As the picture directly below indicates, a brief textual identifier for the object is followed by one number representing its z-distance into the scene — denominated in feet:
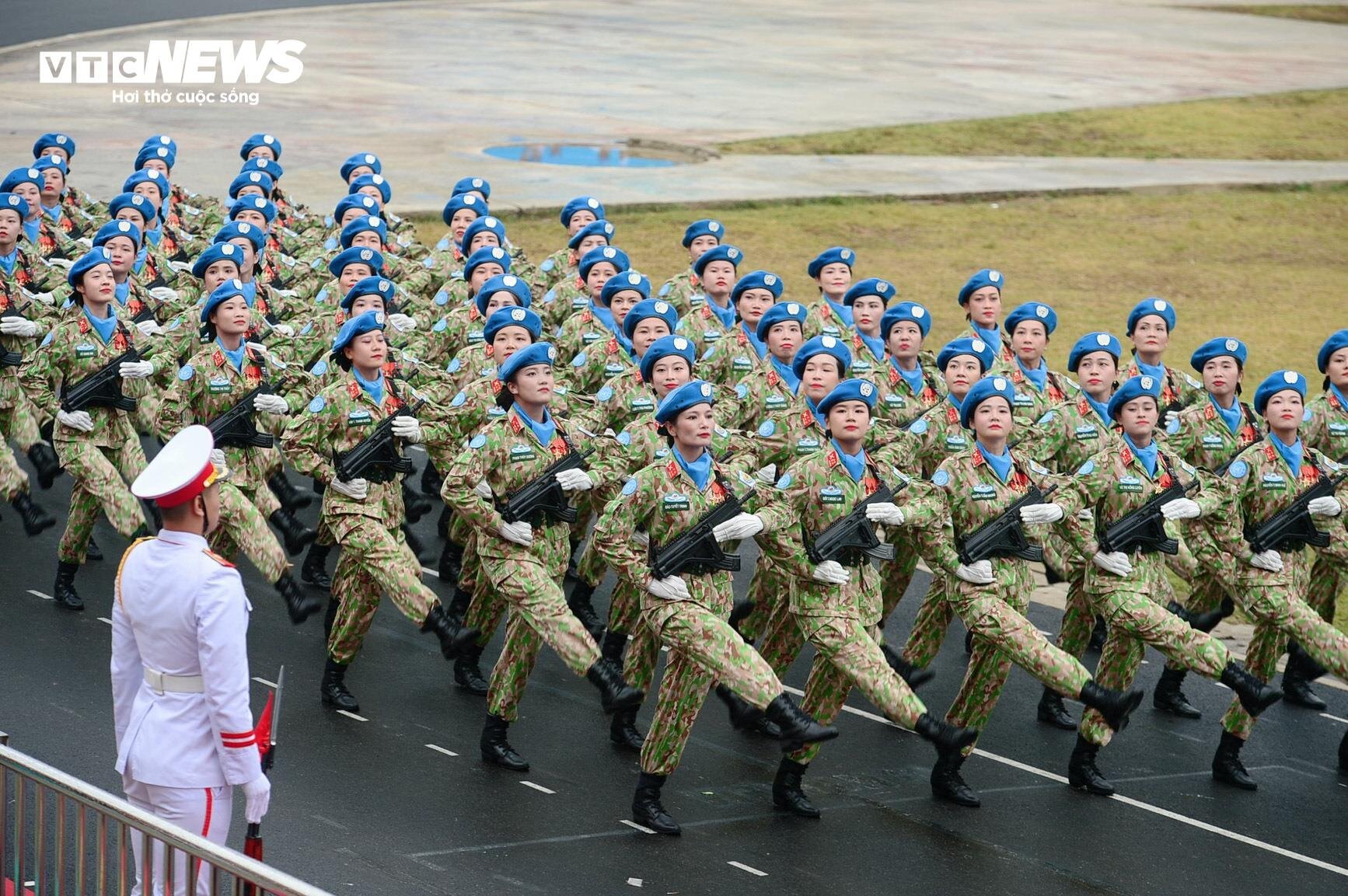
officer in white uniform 36.01
